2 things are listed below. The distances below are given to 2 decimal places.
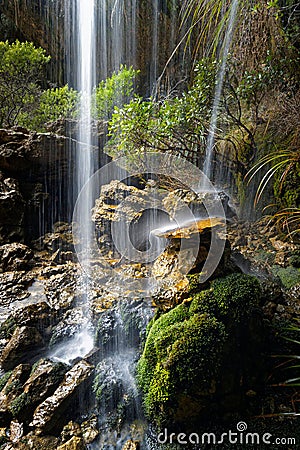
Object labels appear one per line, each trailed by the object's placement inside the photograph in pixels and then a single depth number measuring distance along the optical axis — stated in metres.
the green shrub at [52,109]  6.30
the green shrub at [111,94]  5.86
